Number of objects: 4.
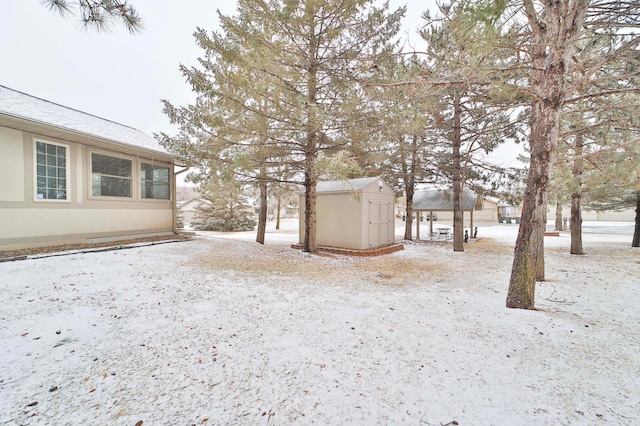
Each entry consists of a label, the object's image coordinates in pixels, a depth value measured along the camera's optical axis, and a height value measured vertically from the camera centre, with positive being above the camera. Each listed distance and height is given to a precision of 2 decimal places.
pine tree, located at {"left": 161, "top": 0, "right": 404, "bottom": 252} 6.57 +3.43
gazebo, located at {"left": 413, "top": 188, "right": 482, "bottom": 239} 14.15 +0.40
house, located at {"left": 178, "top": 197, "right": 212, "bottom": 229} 31.22 -0.21
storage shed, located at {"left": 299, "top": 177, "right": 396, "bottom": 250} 9.30 -0.29
